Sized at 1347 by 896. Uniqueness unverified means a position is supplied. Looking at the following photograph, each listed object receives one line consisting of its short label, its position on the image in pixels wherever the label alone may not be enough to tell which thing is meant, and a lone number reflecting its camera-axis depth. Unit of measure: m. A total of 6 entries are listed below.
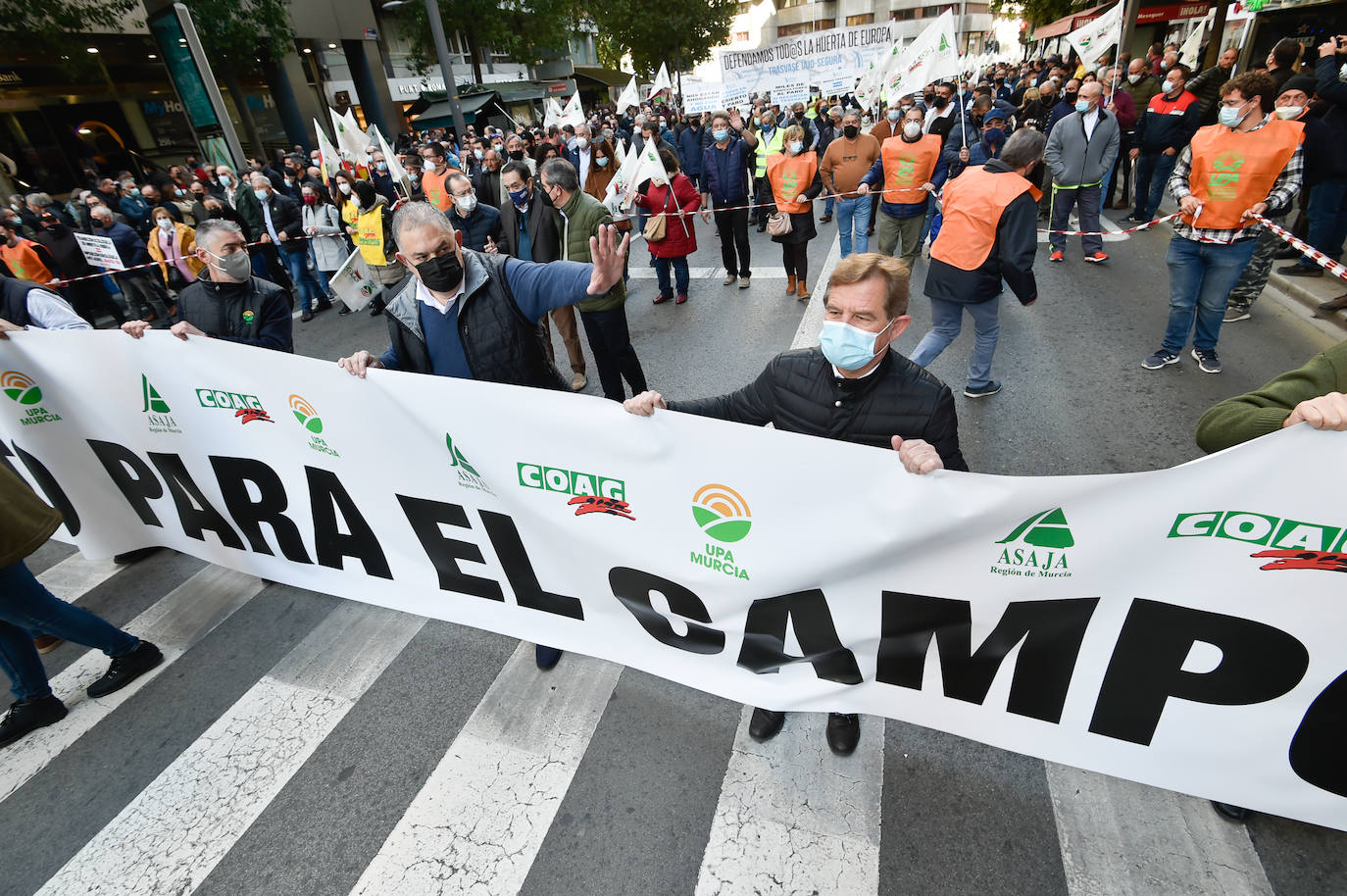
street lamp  17.94
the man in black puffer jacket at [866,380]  2.30
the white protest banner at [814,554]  1.86
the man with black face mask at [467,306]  2.92
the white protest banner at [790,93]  12.38
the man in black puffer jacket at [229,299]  3.74
